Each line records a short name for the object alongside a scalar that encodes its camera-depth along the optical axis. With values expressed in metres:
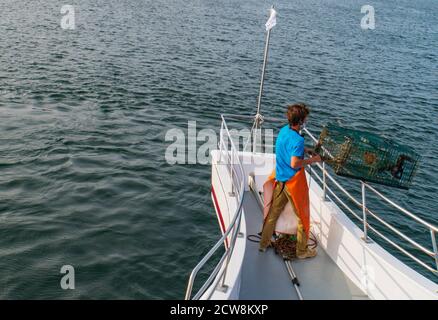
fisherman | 6.64
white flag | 8.88
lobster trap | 6.56
